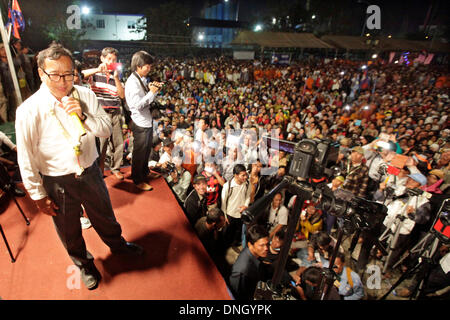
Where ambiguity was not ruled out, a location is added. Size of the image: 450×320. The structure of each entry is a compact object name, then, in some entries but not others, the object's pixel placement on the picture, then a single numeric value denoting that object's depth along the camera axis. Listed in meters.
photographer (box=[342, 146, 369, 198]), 4.57
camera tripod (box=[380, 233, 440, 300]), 2.80
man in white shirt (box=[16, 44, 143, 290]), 1.55
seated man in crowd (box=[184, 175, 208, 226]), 3.91
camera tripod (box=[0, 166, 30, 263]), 2.62
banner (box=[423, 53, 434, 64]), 16.64
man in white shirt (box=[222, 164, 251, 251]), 4.03
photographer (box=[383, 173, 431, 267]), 3.67
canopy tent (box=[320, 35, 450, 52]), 21.94
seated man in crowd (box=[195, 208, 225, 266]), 3.48
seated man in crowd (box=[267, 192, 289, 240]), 4.32
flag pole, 4.16
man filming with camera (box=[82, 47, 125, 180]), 2.71
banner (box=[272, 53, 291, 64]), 18.27
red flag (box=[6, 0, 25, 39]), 4.46
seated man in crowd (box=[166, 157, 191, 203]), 4.46
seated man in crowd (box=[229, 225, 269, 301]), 2.51
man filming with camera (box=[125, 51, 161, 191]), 2.71
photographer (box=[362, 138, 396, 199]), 5.06
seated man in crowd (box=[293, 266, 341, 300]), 3.04
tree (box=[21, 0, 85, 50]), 16.48
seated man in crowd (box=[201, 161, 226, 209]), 4.38
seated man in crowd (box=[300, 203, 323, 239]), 4.54
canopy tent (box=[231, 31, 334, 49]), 18.14
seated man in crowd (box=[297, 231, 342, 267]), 3.60
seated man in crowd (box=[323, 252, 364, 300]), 3.20
